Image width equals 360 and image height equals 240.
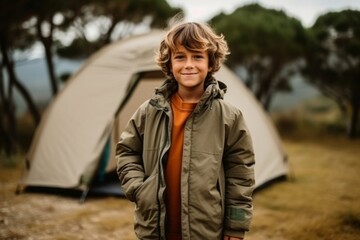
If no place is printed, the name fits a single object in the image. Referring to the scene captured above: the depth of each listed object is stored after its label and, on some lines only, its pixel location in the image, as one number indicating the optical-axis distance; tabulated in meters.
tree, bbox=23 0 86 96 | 7.60
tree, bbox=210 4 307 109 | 10.58
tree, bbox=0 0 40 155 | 7.16
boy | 1.64
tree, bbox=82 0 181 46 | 9.97
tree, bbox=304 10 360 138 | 9.47
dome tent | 4.58
